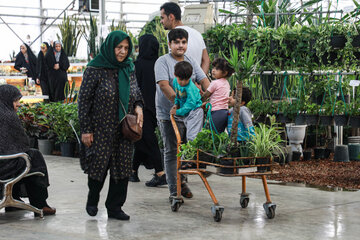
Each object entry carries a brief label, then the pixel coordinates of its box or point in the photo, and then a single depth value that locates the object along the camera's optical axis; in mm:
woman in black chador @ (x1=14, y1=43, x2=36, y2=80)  14061
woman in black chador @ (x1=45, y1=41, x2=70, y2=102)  12953
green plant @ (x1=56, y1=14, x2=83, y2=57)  14805
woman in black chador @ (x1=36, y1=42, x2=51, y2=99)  13227
